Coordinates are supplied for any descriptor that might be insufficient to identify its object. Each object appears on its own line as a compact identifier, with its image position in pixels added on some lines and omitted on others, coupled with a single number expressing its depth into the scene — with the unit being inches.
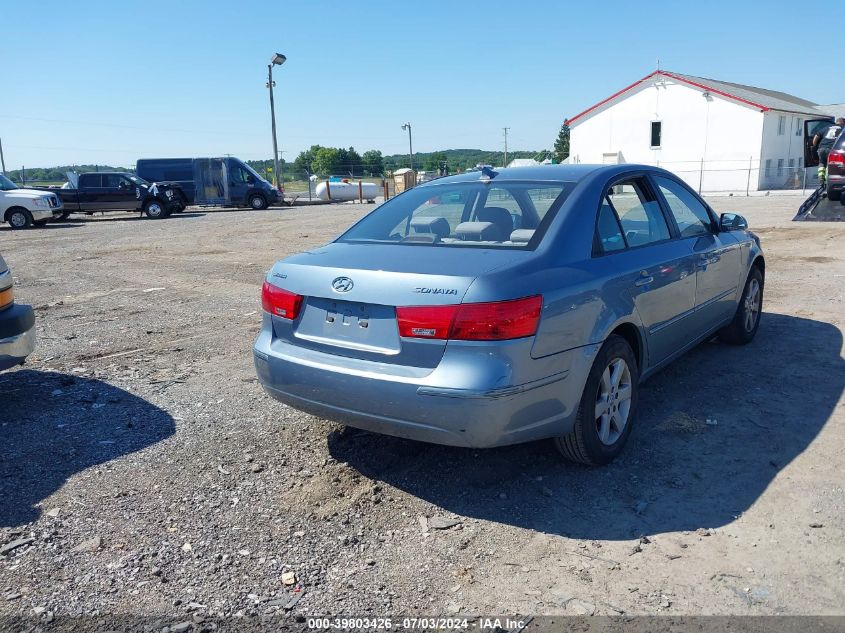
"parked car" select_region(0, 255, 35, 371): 178.9
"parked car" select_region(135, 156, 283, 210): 1203.2
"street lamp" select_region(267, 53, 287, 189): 1317.7
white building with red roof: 1641.2
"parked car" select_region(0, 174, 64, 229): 852.6
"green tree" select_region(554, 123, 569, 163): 4698.8
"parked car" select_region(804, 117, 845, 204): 553.6
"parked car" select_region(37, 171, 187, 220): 1023.0
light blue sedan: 124.4
